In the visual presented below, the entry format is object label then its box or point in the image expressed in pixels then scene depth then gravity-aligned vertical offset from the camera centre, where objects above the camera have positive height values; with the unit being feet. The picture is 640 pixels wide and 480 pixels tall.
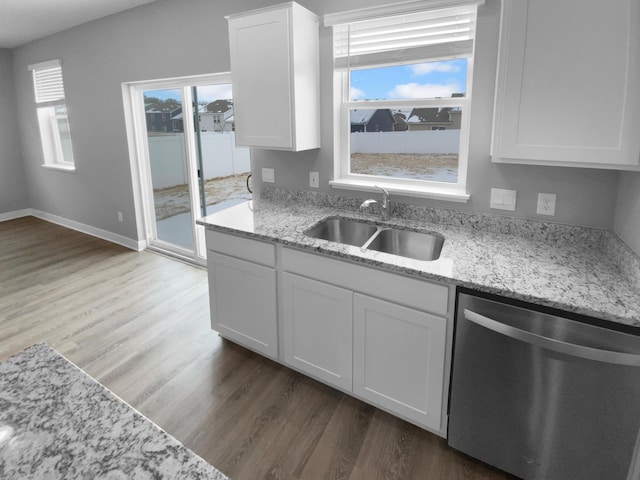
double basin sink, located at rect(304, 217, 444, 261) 7.49 -1.82
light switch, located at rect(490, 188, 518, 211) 7.09 -0.99
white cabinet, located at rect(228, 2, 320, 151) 7.80 +1.39
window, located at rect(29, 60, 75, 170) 16.57 +1.39
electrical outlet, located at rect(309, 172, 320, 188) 9.37 -0.82
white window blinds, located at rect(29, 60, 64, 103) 16.28 +2.73
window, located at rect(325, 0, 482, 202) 7.27 +0.94
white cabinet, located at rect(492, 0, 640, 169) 4.92 +0.76
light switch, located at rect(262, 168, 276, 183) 10.07 -0.75
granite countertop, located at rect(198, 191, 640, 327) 4.88 -1.73
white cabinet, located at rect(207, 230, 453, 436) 5.97 -2.99
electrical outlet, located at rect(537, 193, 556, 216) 6.74 -1.02
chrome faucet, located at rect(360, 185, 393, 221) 7.84 -1.20
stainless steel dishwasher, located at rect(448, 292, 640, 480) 4.56 -3.08
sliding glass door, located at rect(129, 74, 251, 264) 12.28 -0.38
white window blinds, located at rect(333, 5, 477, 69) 7.06 +1.98
